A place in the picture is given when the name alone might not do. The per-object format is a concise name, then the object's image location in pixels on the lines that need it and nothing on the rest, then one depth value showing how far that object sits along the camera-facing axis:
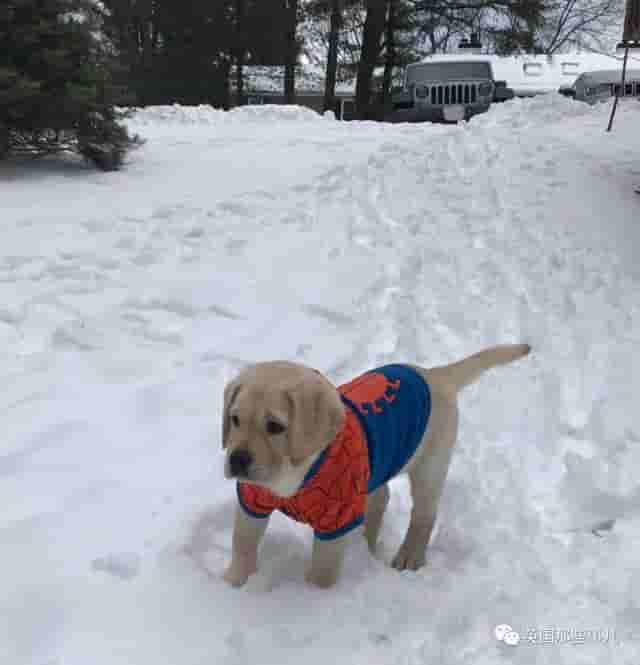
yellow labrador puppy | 2.16
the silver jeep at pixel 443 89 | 18.30
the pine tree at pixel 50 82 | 7.62
